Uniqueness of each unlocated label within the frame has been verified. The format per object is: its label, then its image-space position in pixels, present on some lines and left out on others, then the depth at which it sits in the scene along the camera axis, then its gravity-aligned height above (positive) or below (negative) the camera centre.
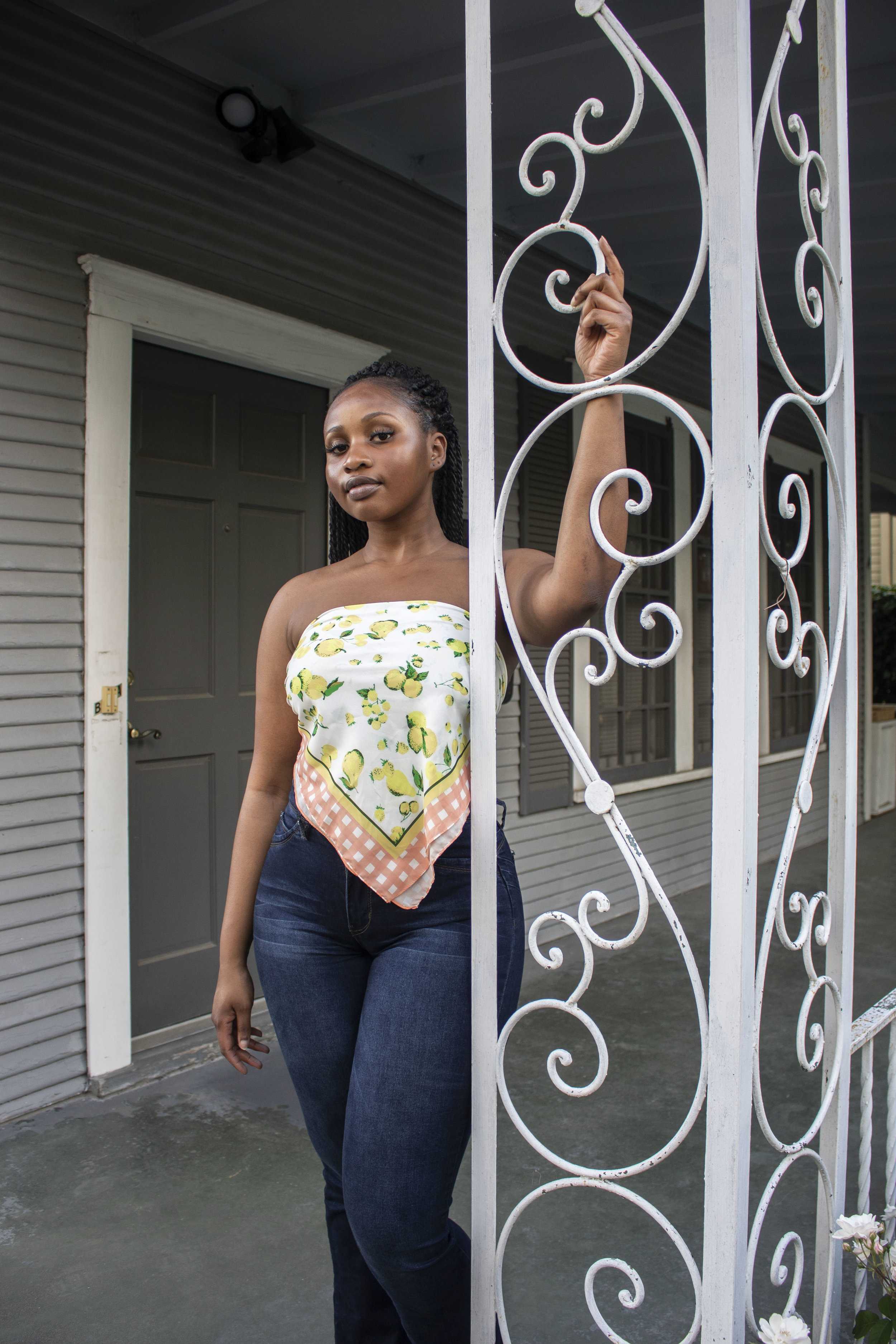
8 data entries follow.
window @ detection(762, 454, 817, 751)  7.10 -0.03
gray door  3.30 +0.18
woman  1.27 -0.24
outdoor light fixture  3.29 +1.83
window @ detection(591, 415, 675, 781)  5.42 -0.01
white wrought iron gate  1.13 +0.02
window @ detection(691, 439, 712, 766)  6.19 +0.25
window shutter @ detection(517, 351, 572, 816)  4.69 +0.71
